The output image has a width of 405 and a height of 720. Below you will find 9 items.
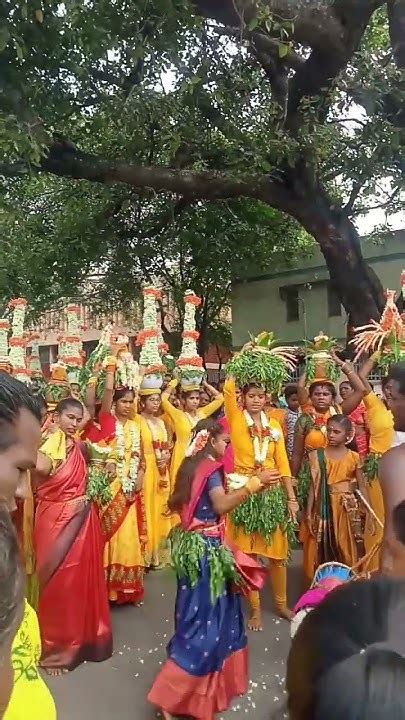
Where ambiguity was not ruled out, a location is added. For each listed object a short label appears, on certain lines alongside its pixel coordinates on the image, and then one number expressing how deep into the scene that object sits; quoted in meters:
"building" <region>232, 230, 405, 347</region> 18.23
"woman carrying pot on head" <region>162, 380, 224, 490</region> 6.47
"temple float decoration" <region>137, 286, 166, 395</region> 6.39
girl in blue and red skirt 3.39
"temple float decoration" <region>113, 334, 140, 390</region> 5.78
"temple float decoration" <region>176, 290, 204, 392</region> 6.57
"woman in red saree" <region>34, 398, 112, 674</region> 4.23
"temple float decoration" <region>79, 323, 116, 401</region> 5.78
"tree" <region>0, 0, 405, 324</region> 5.48
